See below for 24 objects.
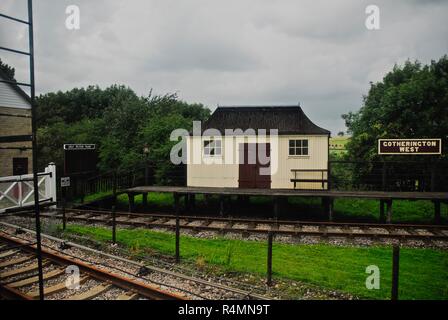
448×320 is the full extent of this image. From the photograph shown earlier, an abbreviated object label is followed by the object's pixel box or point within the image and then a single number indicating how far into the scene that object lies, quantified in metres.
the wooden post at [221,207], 14.19
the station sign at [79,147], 16.36
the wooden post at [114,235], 9.89
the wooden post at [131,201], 15.09
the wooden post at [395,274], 5.51
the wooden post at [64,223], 11.34
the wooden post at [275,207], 13.26
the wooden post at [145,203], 16.56
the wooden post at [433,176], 14.03
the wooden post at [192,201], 16.45
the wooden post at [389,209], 12.36
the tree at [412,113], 18.44
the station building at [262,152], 15.30
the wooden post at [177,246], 8.63
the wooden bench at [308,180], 14.58
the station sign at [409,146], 14.09
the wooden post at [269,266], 7.20
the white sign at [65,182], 12.71
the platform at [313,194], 12.45
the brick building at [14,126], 21.03
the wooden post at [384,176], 14.10
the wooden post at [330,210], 12.85
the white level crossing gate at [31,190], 13.00
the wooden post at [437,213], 12.64
